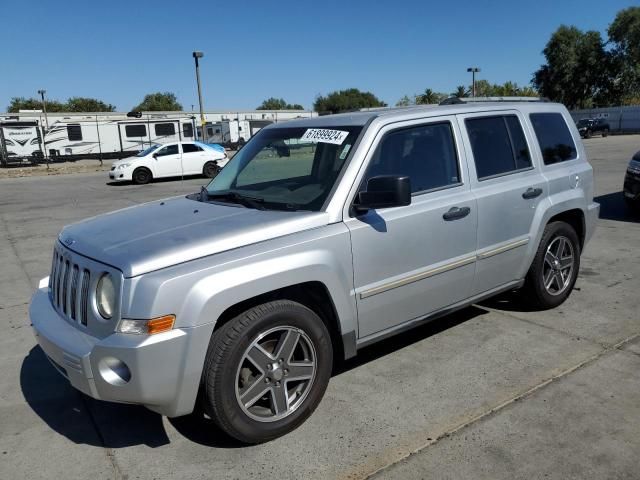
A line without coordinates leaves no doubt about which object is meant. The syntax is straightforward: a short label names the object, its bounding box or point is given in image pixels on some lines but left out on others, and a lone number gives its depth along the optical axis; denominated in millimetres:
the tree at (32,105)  78188
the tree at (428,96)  69469
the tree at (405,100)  73625
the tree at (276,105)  111625
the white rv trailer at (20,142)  31172
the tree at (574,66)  54656
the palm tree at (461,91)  70625
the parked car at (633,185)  8727
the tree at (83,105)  82000
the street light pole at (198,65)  28391
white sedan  20266
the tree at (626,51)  52000
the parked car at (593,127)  40250
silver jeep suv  2662
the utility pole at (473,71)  42438
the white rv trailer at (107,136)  33406
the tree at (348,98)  86688
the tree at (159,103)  88000
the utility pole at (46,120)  32594
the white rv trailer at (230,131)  37812
